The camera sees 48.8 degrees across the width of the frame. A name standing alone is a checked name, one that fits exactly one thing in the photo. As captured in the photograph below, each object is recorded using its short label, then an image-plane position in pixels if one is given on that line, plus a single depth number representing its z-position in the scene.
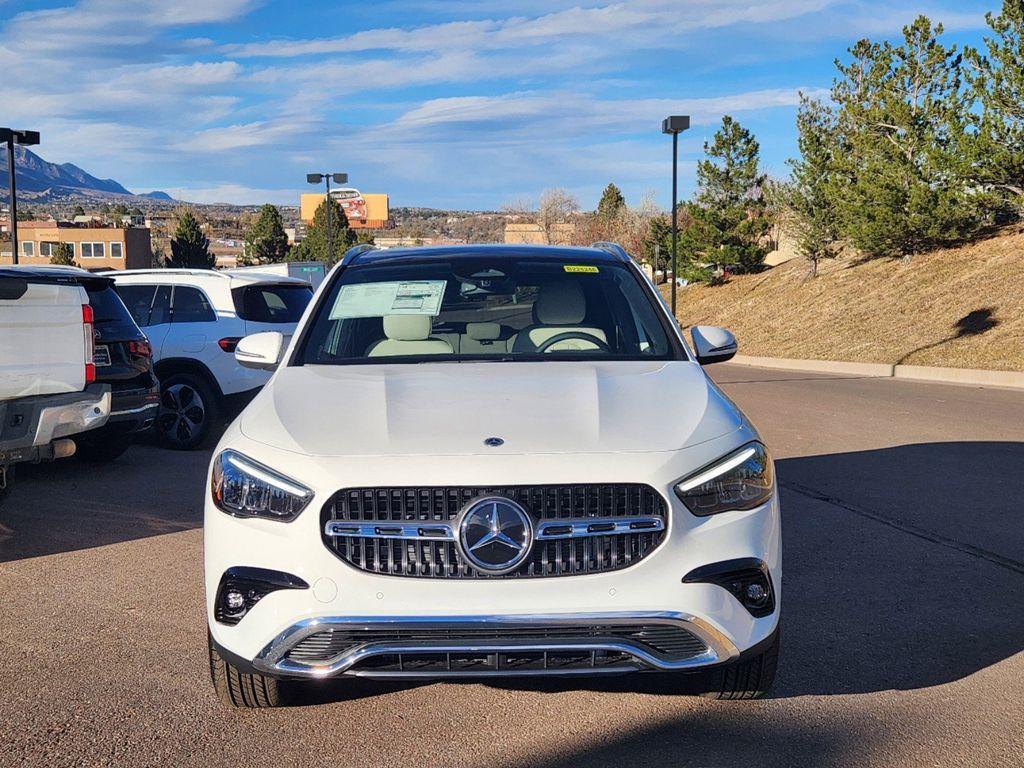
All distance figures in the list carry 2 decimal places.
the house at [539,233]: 86.69
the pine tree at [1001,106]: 28.02
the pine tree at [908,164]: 33.81
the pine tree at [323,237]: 81.69
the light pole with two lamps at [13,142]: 24.98
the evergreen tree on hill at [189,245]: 84.88
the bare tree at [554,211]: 85.44
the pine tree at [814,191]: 44.66
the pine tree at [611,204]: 84.44
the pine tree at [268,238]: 90.00
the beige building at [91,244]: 129.50
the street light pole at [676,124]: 27.95
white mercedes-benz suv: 3.45
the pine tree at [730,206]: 51.75
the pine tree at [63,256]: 99.80
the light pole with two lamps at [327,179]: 43.75
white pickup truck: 6.67
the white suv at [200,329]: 10.97
